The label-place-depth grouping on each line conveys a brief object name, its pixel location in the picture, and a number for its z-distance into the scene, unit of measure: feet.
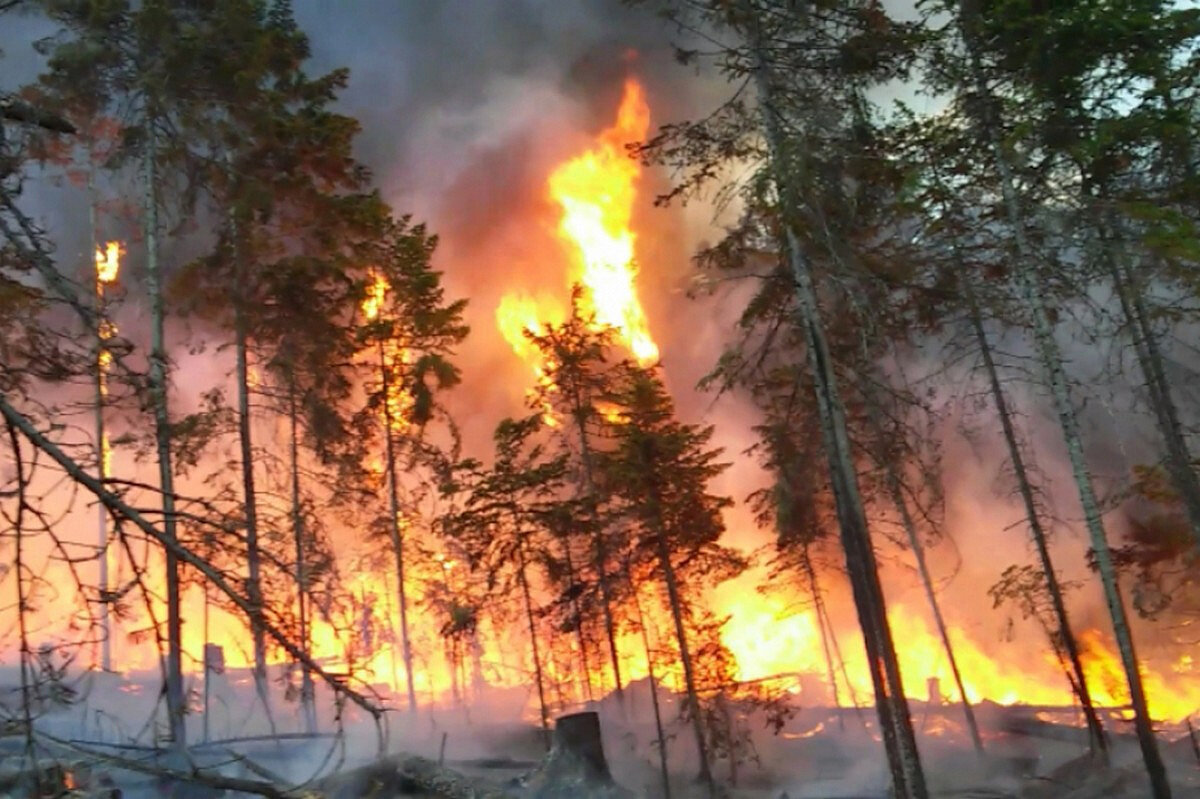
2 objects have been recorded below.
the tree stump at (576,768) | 51.67
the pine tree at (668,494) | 73.82
